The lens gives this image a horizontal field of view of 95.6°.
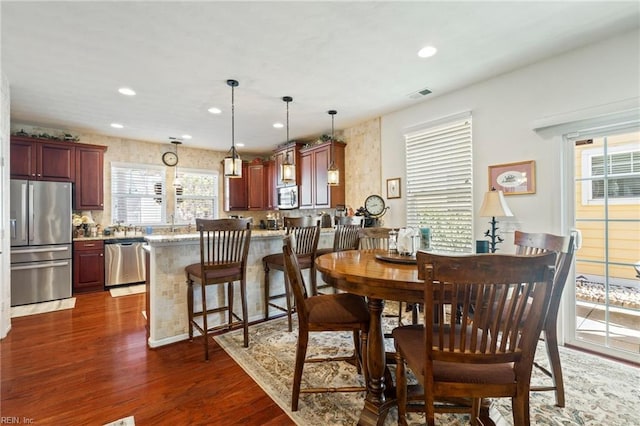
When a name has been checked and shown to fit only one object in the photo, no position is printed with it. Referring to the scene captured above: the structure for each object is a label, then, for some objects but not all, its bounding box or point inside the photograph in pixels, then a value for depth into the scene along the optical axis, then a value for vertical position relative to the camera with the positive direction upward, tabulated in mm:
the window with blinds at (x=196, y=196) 6191 +412
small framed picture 4215 +370
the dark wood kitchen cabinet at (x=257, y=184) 6625 +688
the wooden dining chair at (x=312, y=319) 1740 -642
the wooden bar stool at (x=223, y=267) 2477 -477
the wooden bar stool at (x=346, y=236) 3166 -254
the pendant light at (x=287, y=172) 3424 +497
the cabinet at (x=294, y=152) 5457 +1181
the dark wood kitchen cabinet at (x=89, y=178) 4777 +640
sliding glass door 2488 -305
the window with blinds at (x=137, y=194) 5477 +420
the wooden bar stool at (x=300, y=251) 2857 -391
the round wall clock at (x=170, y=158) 5934 +1166
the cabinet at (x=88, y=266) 4535 -802
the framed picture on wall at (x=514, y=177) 2908 +361
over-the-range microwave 5684 +329
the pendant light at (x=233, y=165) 3078 +532
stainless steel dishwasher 4824 -789
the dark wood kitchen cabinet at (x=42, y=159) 4223 +862
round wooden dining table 1475 -416
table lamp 2826 +48
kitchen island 2705 -707
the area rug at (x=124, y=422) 1703 -1226
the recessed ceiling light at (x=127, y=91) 3348 +1457
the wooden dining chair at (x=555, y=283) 1613 -397
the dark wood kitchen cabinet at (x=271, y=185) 6348 +642
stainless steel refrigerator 3984 -359
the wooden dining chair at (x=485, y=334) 1090 -496
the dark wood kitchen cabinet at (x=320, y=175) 4930 +679
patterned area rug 1737 -1227
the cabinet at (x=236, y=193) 6500 +484
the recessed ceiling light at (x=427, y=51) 2564 +1455
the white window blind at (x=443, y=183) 3480 +385
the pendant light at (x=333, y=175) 4062 +539
